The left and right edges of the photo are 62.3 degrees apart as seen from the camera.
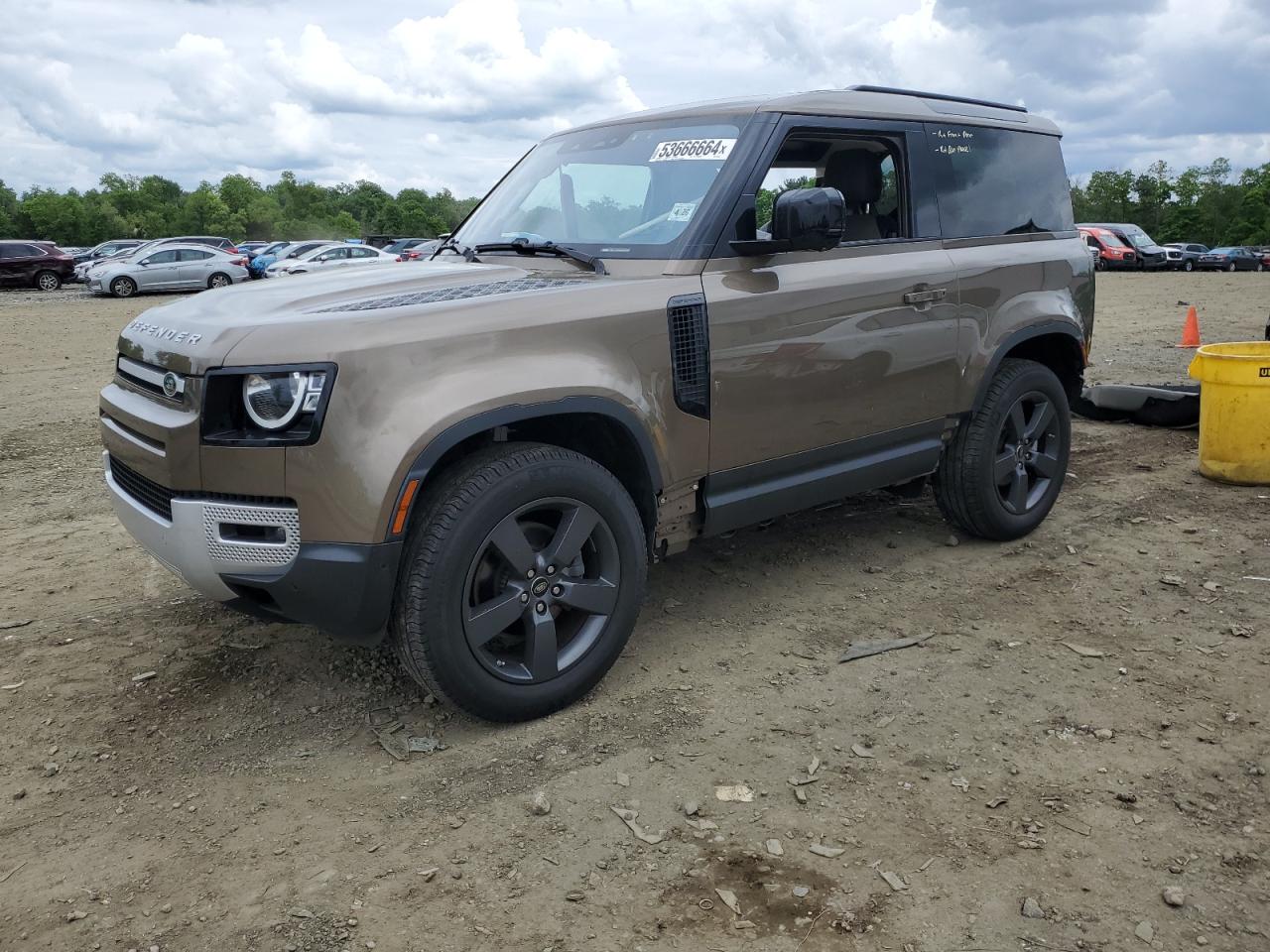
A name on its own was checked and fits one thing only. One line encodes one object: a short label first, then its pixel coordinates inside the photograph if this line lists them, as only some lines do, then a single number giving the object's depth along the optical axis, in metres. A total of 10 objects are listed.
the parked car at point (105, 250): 38.69
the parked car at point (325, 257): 28.28
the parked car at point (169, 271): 27.39
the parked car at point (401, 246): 32.72
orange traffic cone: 12.09
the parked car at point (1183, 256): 38.38
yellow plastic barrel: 5.96
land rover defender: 3.05
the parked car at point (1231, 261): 40.00
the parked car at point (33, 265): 31.80
